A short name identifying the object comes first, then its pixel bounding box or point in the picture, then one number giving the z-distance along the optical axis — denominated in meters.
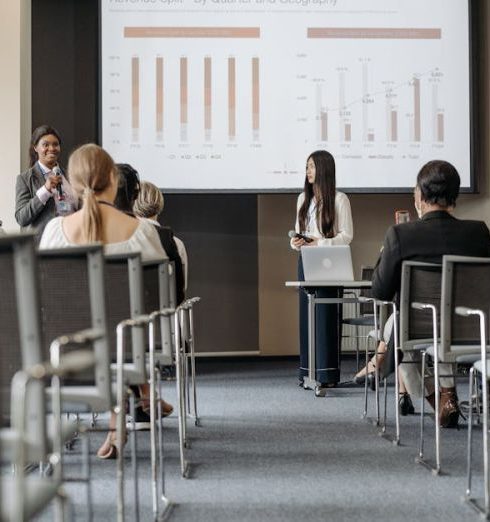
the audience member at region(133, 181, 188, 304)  3.99
